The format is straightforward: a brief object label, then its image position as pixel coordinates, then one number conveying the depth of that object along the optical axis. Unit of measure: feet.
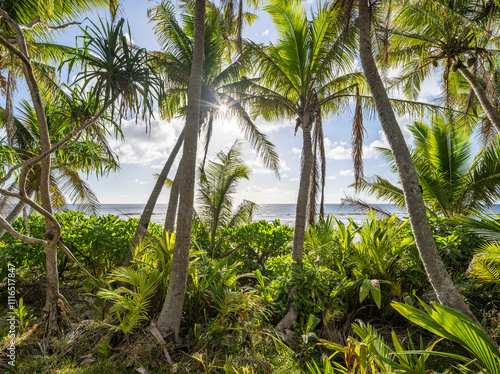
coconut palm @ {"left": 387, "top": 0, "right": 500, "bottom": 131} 19.40
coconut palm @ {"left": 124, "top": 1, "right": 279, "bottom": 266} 22.48
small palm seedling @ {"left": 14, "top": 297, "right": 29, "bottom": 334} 11.23
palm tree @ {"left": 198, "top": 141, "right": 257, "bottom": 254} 25.22
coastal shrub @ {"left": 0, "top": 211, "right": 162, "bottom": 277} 16.78
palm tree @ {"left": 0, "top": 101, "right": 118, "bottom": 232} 15.02
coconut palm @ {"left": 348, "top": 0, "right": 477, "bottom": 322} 10.16
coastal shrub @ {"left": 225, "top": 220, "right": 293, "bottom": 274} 23.41
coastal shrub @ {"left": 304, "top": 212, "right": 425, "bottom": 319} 13.78
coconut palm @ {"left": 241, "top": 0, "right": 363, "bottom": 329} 17.70
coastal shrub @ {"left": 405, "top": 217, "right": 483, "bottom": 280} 14.89
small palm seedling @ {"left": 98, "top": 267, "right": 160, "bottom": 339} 10.57
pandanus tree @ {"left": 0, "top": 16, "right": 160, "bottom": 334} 10.59
